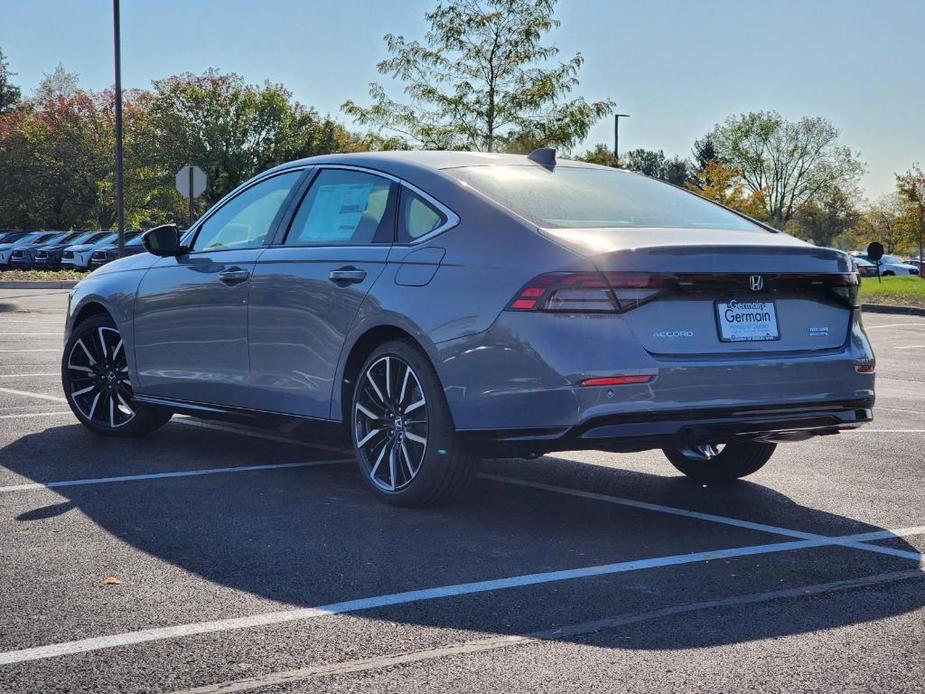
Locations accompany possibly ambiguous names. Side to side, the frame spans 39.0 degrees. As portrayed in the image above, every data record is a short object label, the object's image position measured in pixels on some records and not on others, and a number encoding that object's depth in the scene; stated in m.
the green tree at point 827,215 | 96.56
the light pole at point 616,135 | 61.69
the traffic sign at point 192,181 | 29.19
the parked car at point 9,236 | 51.97
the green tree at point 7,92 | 88.69
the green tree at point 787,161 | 95.62
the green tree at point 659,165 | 136.88
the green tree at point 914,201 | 61.16
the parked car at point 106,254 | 42.59
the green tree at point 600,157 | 46.65
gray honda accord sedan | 5.31
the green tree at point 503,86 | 32.72
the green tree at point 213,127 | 56.88
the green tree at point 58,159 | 62.09
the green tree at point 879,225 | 102.69
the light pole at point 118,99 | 31.91
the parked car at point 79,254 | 43.44
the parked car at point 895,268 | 63.03
